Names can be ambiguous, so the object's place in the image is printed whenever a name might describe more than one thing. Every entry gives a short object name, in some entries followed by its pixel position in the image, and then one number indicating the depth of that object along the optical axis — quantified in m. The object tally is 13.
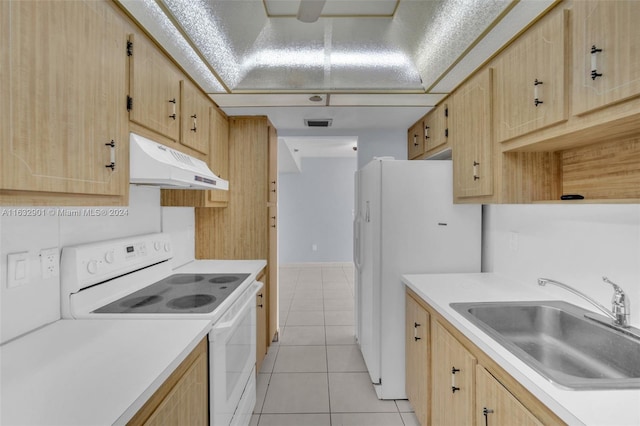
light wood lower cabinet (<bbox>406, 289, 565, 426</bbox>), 0.97
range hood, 1.31
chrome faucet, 1.16
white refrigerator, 2.14
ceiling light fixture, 1.23
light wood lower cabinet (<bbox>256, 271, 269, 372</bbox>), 2.34
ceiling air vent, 2.75
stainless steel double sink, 0.93
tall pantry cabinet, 2.64
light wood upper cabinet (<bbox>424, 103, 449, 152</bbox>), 2.25
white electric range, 1.32
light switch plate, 1.07
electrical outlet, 1.21
